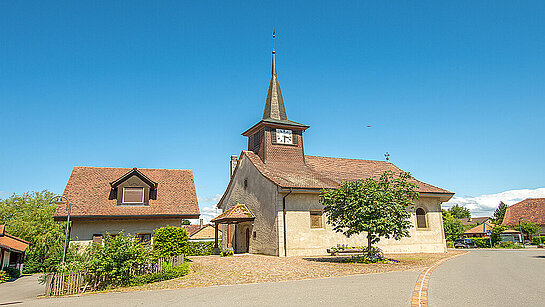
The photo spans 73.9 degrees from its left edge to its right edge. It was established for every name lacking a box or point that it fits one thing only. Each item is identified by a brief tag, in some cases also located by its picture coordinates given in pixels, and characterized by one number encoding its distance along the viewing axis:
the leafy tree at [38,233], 33.09
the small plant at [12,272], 26.03
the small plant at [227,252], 25.88
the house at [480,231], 79.42
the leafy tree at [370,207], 18.47
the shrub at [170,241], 18.23
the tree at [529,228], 50.98
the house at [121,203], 23.36
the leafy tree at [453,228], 72.25
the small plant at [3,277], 22.99
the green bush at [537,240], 48.53
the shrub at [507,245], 44.99
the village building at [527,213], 55.53
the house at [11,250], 25.92
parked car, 51.00
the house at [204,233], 71.56
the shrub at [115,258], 13.58
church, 24.77
